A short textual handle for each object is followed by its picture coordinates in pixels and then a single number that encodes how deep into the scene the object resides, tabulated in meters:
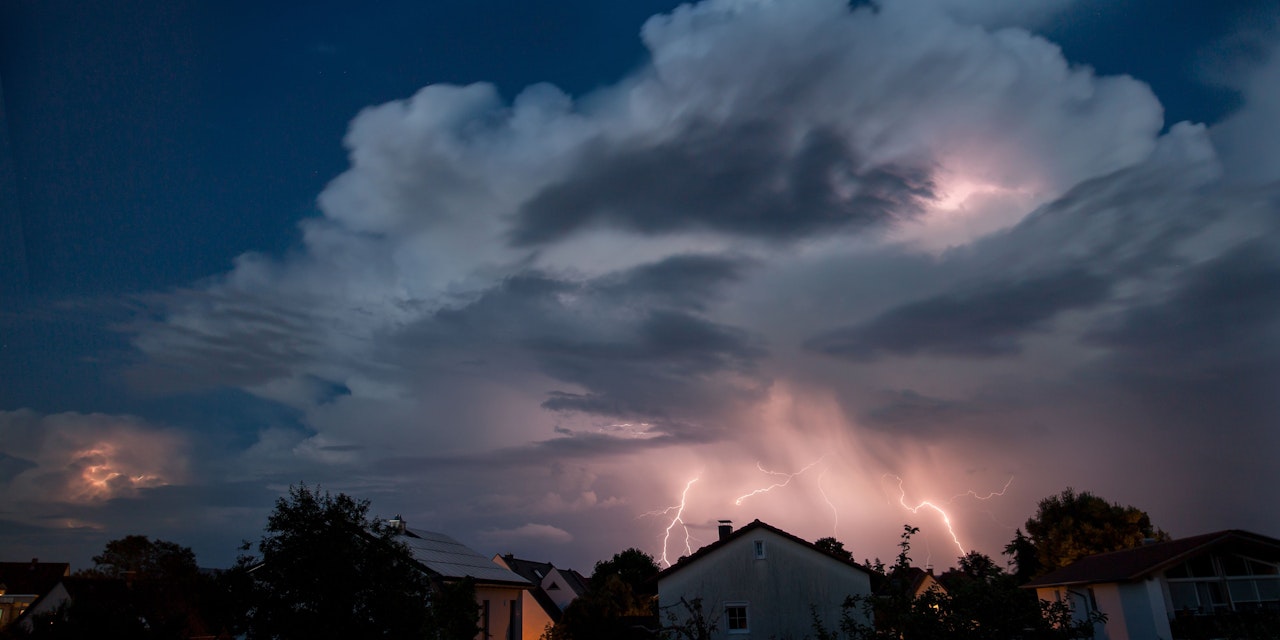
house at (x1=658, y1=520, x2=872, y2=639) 34.97
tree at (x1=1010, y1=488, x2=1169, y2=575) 60.00
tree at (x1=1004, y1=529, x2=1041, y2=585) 70.50
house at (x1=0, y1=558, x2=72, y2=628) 60.66
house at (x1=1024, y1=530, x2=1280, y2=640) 30.55
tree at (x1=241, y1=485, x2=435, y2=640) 14.56
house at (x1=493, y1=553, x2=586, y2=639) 52.72
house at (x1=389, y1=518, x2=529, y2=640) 32.16
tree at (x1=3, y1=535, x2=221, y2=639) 14.61
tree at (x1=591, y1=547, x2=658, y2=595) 85.00
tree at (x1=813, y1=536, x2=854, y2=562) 85.06
